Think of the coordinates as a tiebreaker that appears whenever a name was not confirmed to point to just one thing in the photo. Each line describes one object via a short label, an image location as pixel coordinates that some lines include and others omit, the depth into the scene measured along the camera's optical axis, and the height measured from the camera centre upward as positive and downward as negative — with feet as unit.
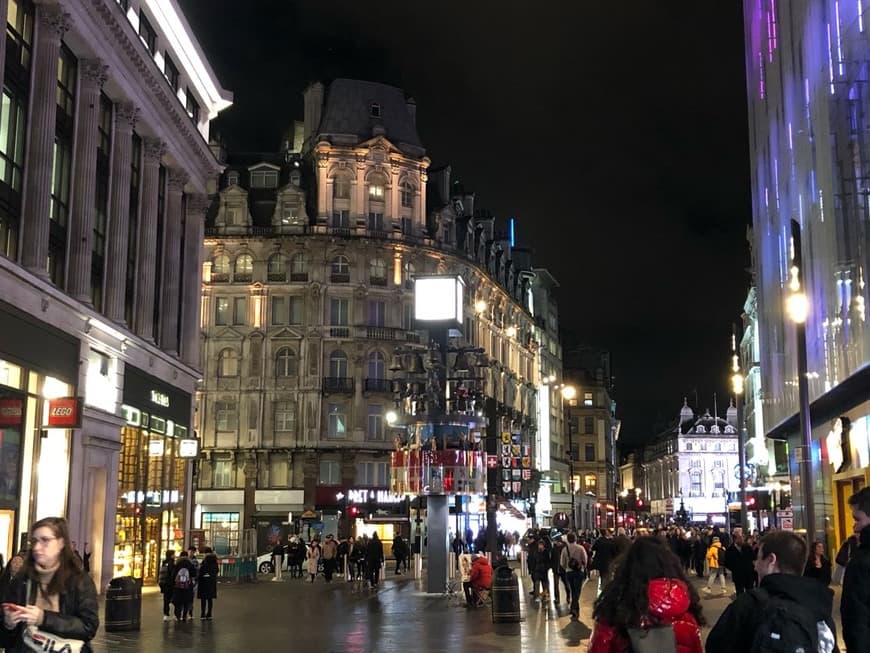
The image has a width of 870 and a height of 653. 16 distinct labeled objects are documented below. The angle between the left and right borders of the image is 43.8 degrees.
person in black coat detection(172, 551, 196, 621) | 79.15 -5.97
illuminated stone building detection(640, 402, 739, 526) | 648.38 +6.29
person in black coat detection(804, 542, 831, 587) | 56.75 -3.14
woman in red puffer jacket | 18.67 -1.63
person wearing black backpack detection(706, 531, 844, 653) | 16.76 -1.64
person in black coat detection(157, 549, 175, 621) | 81.25 -5.69
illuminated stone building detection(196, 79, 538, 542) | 209.97 +34.86
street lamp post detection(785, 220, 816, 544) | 67.15 +8.46
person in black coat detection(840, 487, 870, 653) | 19.12 -1.65
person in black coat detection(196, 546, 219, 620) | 81.10 -5.70
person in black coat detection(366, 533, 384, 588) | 122.52 -6.03
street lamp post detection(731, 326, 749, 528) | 147.44 +13.48
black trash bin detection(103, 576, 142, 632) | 71.31 -6.59
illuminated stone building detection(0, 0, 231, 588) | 91.45 +24.59
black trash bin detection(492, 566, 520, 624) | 74.79 -6.15
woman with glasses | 18.51 -1.46
